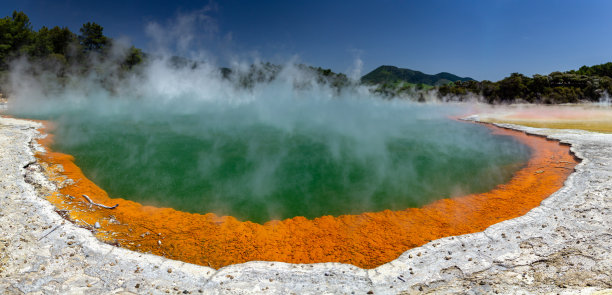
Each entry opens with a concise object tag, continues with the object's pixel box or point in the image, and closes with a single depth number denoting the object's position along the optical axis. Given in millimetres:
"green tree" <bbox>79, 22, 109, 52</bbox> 35250
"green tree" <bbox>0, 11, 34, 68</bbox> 26520
